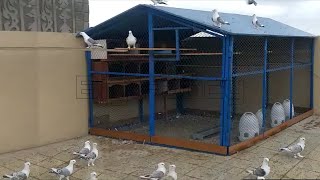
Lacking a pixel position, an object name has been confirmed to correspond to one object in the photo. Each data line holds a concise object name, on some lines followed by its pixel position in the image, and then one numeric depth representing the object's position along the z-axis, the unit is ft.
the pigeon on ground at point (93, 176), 16.21
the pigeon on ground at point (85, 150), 19.87
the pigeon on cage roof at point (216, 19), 21.71
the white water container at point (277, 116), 28.12
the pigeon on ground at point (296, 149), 20.63
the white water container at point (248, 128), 24.38
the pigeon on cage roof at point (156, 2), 23.65
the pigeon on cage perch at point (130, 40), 23.68
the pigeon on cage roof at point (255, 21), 26.45
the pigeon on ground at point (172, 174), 17.01
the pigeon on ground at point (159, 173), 16.56
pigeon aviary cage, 22.86
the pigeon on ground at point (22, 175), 16.60
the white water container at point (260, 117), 26.17
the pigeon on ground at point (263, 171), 16.40
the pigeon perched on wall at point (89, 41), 24.02
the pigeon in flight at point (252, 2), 26.89
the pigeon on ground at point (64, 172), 17.15
